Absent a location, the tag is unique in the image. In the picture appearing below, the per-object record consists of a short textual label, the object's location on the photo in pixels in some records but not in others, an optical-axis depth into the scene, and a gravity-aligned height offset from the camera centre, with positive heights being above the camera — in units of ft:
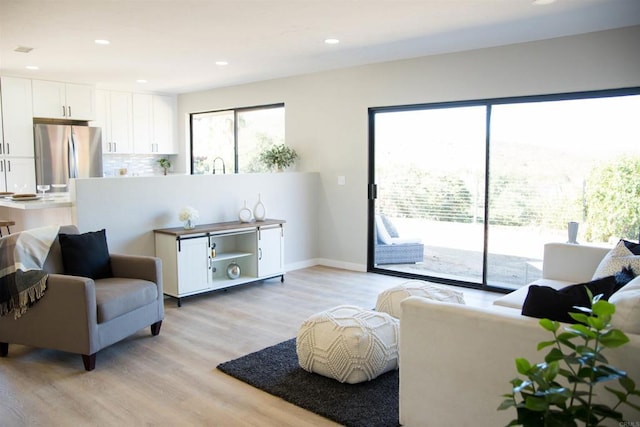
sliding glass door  15.58 -0.13
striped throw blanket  11.36 -2.26
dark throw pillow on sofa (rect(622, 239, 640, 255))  11.53 -1.62
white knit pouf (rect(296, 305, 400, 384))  10.26 -3.44
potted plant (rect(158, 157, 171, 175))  28.03 +0.55
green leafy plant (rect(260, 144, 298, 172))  22.31 +0.72
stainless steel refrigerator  23.36 +0.96
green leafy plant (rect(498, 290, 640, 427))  4.92 -2.02
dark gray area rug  9.15 -4.21
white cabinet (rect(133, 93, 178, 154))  27.66 +2.71
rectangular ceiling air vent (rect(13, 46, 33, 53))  17.10 +4.15
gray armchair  11.10 -3.15
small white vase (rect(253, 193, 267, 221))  19.36 -1.42
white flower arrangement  16.81 -1.31
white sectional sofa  7.00 -2.63
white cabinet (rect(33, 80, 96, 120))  23.26 +3.37
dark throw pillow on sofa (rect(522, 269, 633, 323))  7.35 -1.81
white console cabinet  16.42 -2.80
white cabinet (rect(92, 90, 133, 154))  26.22 +2.75
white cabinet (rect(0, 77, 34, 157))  22.27 +2.40
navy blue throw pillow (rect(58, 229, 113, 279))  12.55 -2.02
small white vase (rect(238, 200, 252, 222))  18.93 -1.50
